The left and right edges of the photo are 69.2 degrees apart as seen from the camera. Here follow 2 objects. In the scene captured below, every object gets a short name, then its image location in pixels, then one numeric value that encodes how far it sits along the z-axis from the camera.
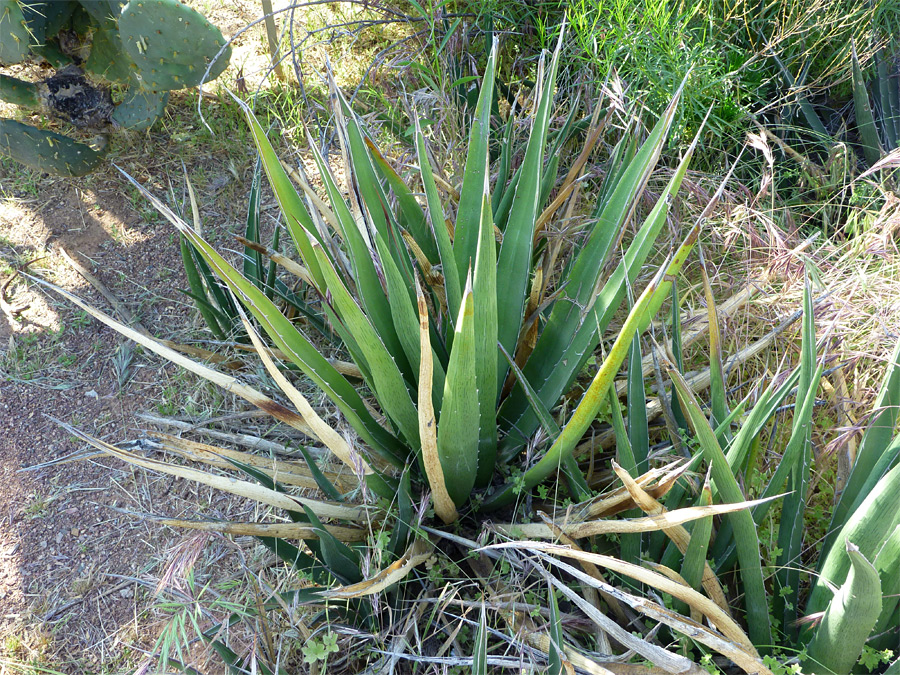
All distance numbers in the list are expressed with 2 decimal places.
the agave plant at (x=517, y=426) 0.91
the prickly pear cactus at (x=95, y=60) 2.10
